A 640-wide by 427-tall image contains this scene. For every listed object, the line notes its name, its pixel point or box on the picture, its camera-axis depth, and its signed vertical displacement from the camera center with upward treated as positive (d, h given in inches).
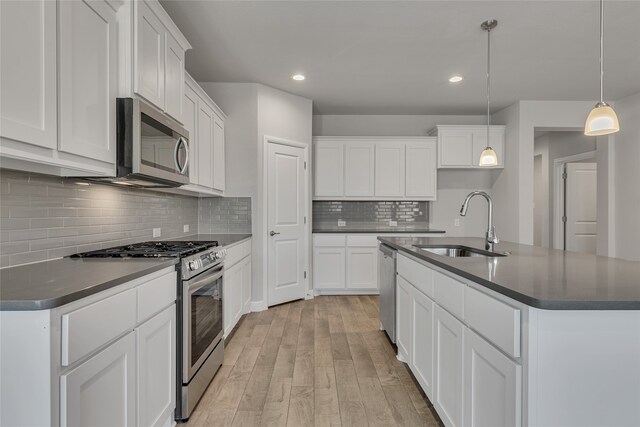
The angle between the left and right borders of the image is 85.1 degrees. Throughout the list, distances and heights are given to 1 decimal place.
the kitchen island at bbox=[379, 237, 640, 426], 41.8 -16.9
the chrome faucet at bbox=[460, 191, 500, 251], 93.8 -5.4
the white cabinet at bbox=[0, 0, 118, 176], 46.5 +20.0
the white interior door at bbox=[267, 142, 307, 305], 163.6 -3.8
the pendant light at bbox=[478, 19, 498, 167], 122.3 +20.9
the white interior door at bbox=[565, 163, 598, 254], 240.1 +10.1
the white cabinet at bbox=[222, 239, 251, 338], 116.4 -26.7
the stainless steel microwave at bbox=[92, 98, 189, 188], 71.5 +15.1
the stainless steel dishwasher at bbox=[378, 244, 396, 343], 112.6 -26.0
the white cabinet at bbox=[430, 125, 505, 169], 197.2 +39.7
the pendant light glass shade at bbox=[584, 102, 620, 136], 78.9 +21.5
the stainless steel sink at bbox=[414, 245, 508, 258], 100.5 -10.8
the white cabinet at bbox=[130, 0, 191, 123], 73.8 +37.7
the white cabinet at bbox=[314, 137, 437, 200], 197.2 +26.2
